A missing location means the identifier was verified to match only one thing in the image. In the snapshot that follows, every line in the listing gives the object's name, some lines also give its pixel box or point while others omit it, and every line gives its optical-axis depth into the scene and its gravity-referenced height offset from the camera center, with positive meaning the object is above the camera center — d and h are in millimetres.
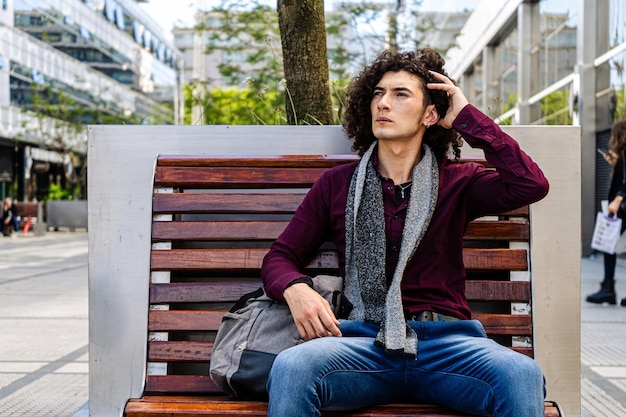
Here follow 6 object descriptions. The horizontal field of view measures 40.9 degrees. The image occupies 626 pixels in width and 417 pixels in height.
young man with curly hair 2455 -217
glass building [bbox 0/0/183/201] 37844 +6309
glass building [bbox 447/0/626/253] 16266 +2846
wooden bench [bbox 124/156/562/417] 3025 -245
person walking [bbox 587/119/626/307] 8375 +7
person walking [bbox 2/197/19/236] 28359 -897
